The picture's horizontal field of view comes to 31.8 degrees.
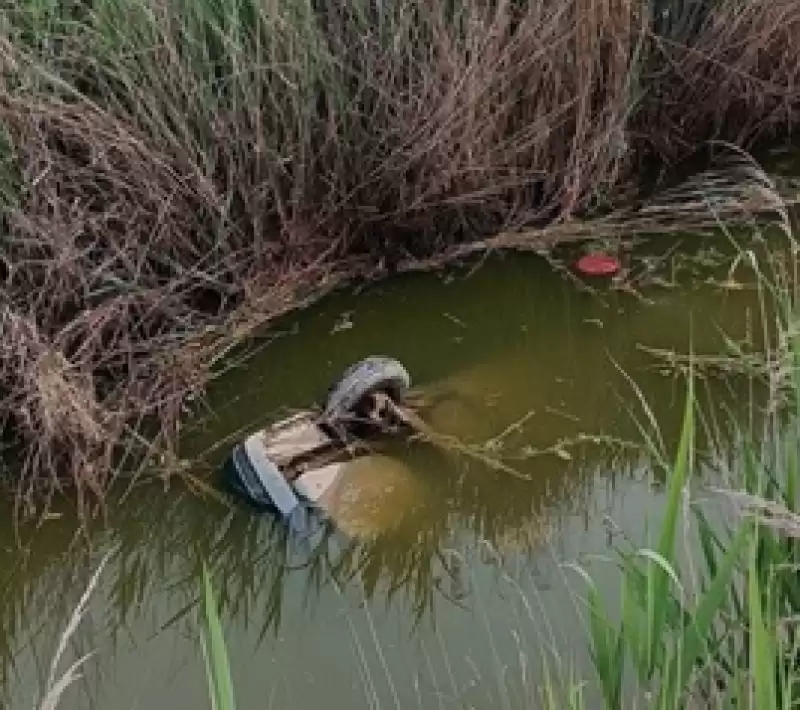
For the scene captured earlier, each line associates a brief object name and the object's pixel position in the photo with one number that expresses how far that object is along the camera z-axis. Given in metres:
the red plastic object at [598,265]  3.80
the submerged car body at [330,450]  2.95
